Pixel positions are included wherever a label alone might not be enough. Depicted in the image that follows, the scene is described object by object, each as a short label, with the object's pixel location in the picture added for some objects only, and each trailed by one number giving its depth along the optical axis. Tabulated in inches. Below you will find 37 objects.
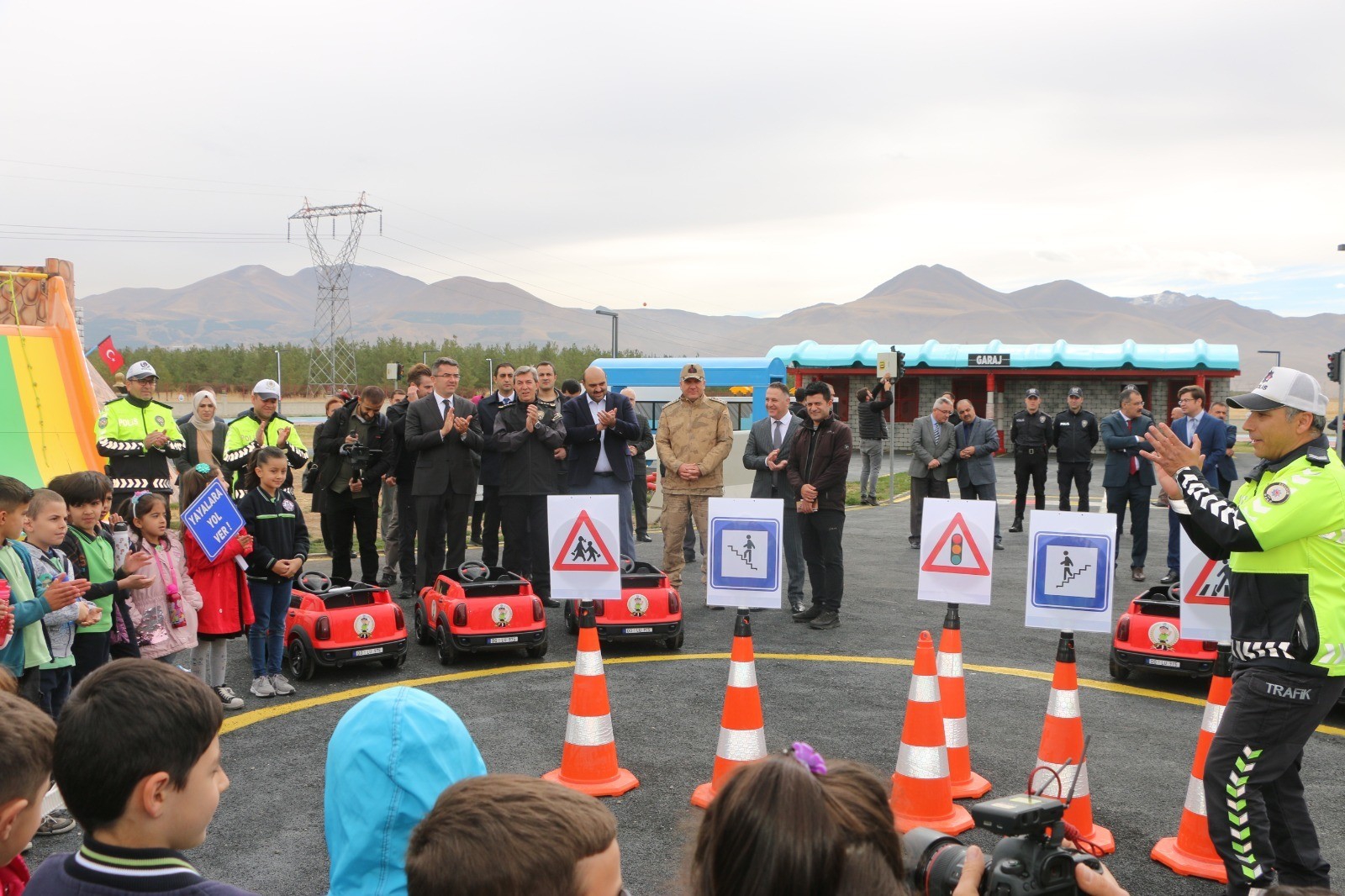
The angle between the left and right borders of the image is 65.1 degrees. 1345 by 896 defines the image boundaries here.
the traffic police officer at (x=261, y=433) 396.5
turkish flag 873.8
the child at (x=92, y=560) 237.9
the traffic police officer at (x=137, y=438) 390.9
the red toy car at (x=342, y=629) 310.7
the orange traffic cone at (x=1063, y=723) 209.6
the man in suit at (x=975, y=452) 564.7
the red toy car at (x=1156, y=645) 305.1
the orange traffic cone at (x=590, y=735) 229.5
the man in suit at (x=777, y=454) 434.6
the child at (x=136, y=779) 79.9
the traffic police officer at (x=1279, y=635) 163.5
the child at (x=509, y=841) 64.0
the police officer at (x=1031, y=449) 627.8
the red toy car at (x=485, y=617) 325.7
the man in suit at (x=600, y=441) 429.4
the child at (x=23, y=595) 205.8
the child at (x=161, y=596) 259.6
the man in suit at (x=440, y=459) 399.2
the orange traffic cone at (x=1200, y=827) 192.5
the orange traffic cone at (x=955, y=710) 226.7
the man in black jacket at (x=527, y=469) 397.7
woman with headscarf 474.9
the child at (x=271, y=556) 295.3
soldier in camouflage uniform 429.7
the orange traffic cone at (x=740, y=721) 216.7
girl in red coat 281.7
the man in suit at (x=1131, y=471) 497.7
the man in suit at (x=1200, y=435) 466.1
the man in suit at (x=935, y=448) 569.3
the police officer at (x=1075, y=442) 608.7
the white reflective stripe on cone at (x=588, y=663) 231.0
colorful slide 529.0
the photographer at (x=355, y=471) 422.6
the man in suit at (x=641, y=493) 564.2
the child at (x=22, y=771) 94.6
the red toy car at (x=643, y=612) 343.3
